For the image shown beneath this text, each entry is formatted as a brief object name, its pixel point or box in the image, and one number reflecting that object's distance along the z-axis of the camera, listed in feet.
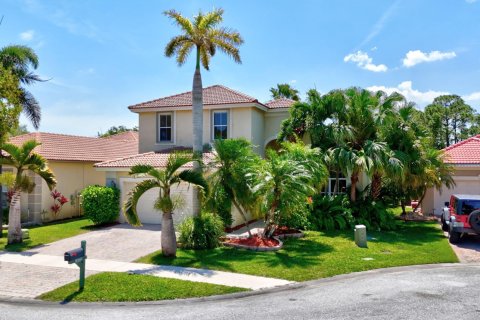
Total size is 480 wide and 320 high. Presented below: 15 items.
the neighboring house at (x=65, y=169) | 67.10
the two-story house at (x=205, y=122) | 69.71
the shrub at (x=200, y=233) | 44.37
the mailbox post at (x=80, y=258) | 29.14
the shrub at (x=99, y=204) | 59.52
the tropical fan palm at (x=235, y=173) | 45.19
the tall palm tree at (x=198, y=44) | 47.59
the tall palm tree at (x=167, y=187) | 38.50
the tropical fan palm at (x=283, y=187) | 43.98
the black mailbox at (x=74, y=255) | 29.05
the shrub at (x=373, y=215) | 59.36
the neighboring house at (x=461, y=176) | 69.72
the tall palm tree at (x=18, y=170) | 48.24
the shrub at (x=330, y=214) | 58.08
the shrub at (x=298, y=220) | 53.38
